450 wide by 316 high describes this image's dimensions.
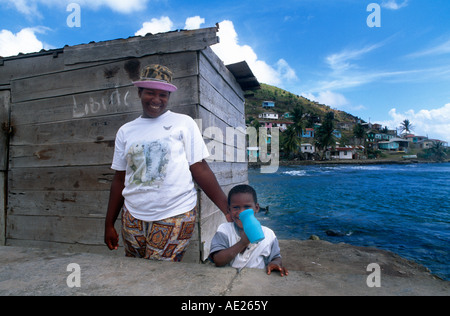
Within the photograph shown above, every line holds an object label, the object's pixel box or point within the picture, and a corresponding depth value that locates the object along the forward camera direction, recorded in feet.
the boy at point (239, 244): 6.08
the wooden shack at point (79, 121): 9.81
